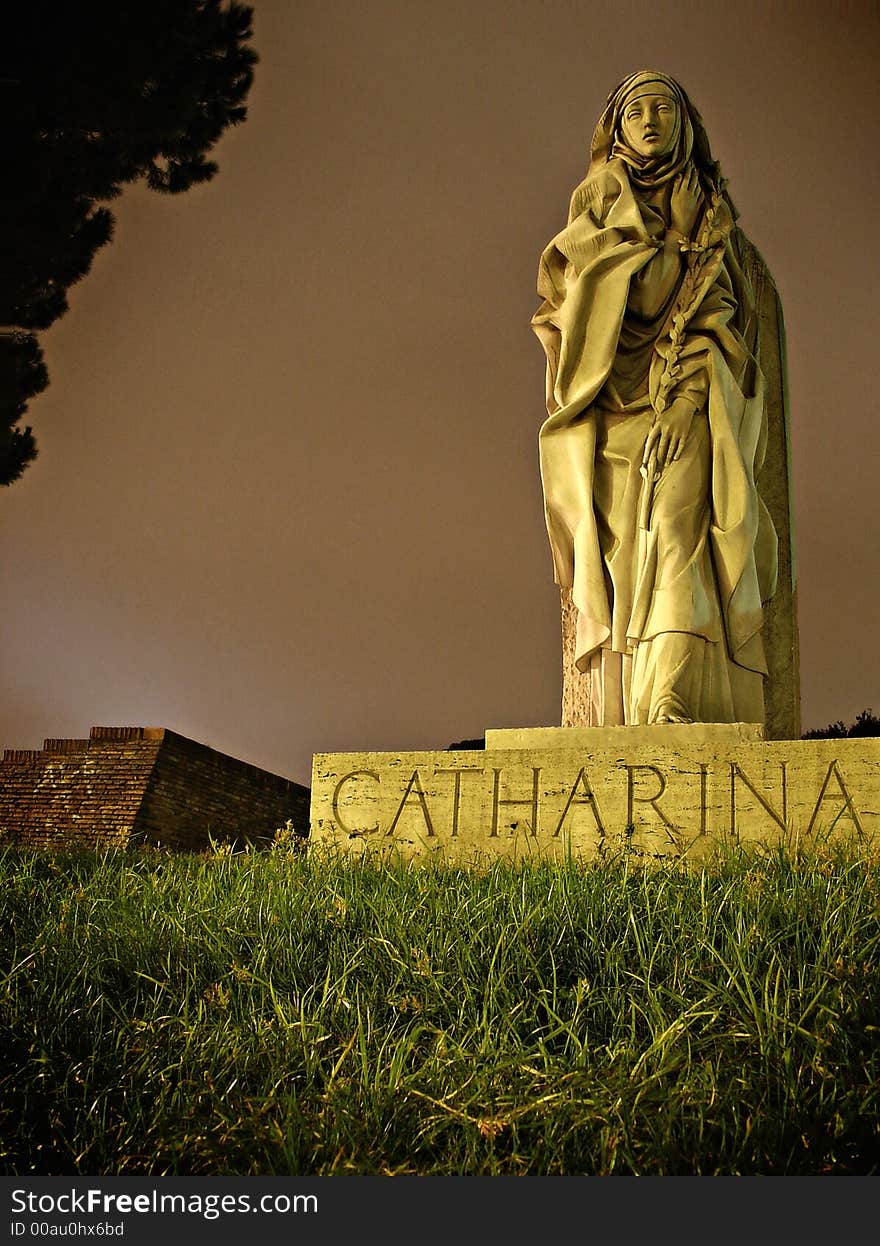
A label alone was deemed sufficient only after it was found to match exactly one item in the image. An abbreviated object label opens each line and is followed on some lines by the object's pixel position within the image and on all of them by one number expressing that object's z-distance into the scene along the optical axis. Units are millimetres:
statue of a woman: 5684
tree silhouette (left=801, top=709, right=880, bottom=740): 15735
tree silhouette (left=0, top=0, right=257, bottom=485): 13008
